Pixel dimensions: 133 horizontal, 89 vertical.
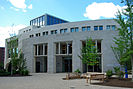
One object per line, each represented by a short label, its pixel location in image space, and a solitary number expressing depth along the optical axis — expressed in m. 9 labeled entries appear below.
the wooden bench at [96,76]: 14.84
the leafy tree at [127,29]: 15.09
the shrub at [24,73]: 27.75
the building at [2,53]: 86.72
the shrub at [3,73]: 26.64
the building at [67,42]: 31.67
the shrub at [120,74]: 16.57
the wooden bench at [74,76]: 19.12
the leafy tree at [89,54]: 23.75
